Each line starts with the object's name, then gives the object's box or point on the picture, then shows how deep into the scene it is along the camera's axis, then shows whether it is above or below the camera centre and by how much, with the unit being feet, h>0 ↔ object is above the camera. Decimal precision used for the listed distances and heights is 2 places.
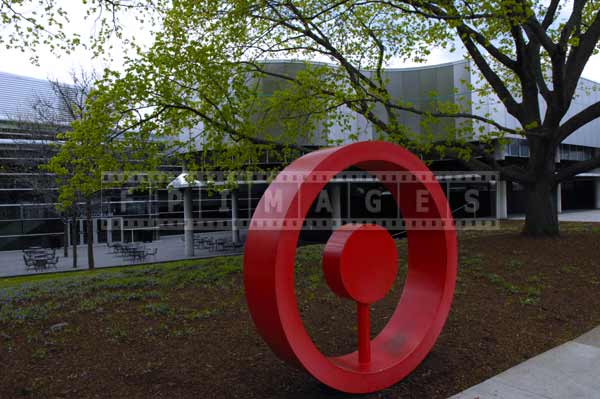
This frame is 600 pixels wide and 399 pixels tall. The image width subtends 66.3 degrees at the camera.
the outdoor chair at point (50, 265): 62.24 -8.56
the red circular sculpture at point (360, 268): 11.71 -2.06
